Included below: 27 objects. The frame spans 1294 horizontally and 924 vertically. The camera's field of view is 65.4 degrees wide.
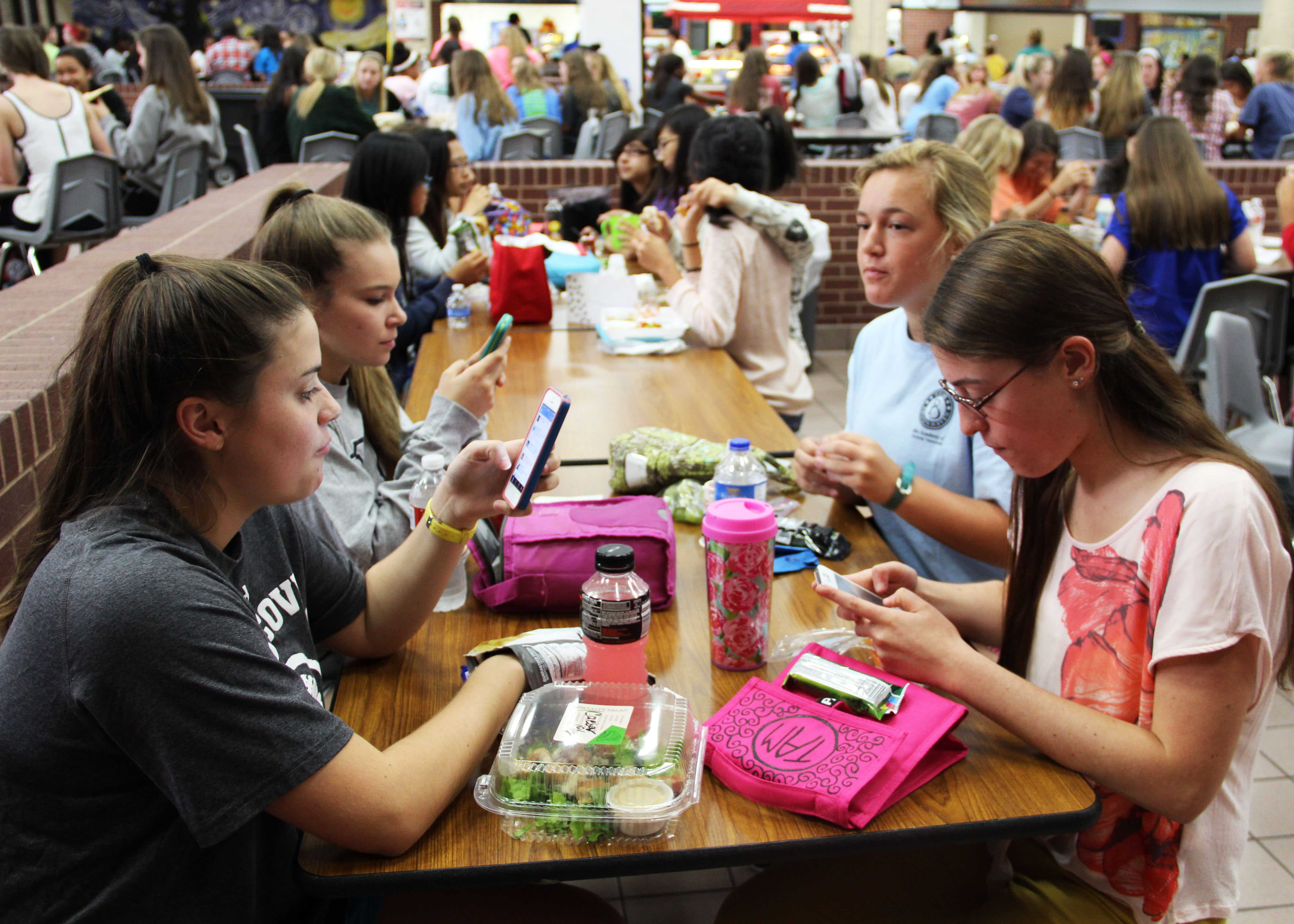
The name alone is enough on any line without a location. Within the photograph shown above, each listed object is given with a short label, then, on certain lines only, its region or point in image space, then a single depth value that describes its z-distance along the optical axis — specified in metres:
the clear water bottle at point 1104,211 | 5.39
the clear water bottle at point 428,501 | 1.73
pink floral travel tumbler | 1.39
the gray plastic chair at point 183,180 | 6.21
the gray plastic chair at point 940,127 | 8.38
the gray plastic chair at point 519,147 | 7.41
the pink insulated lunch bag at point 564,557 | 1.66
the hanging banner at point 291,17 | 20.03
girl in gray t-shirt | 1.03
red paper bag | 3.67
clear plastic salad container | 1.16
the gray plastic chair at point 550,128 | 8.27
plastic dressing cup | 1.15
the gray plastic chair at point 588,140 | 8.04
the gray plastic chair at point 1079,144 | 7.22
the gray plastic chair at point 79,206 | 5.44
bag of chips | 2.09
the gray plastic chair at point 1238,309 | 3.90
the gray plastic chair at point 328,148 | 6.75
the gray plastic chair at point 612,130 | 8.08
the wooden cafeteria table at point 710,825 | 1.13
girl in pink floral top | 1.21
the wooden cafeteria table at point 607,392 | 2.56
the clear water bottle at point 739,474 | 1.78
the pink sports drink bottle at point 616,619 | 1.33
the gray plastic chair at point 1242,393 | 3.23
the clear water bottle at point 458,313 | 3.66
